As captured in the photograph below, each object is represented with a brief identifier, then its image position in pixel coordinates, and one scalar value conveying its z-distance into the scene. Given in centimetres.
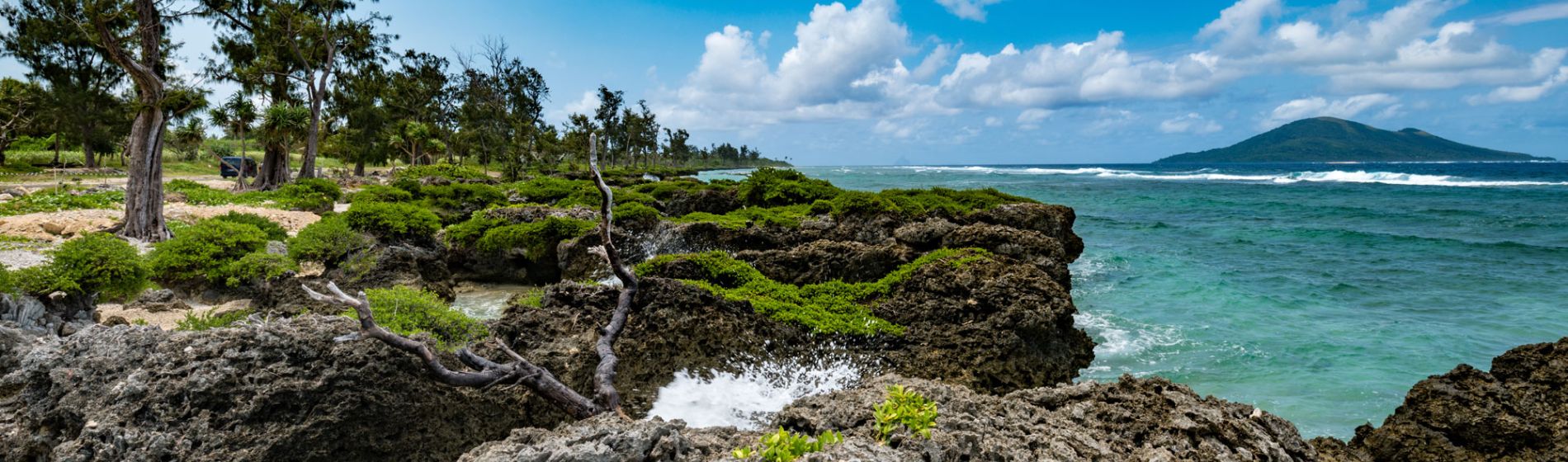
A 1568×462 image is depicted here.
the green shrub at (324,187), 2386
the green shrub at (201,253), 962
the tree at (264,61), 2762
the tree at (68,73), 3294
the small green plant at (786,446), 311
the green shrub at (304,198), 2205
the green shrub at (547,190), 2169
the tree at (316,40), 2809
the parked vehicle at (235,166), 3338
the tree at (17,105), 3039
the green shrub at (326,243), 1030
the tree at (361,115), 3909
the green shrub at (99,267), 728
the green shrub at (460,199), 2017
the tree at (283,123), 2730
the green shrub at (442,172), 3052
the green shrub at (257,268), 945
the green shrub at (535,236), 1274
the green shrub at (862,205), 1258
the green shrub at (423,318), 575
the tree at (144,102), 1214
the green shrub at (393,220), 1337
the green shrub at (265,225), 1301
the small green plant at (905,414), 350
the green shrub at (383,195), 1986
